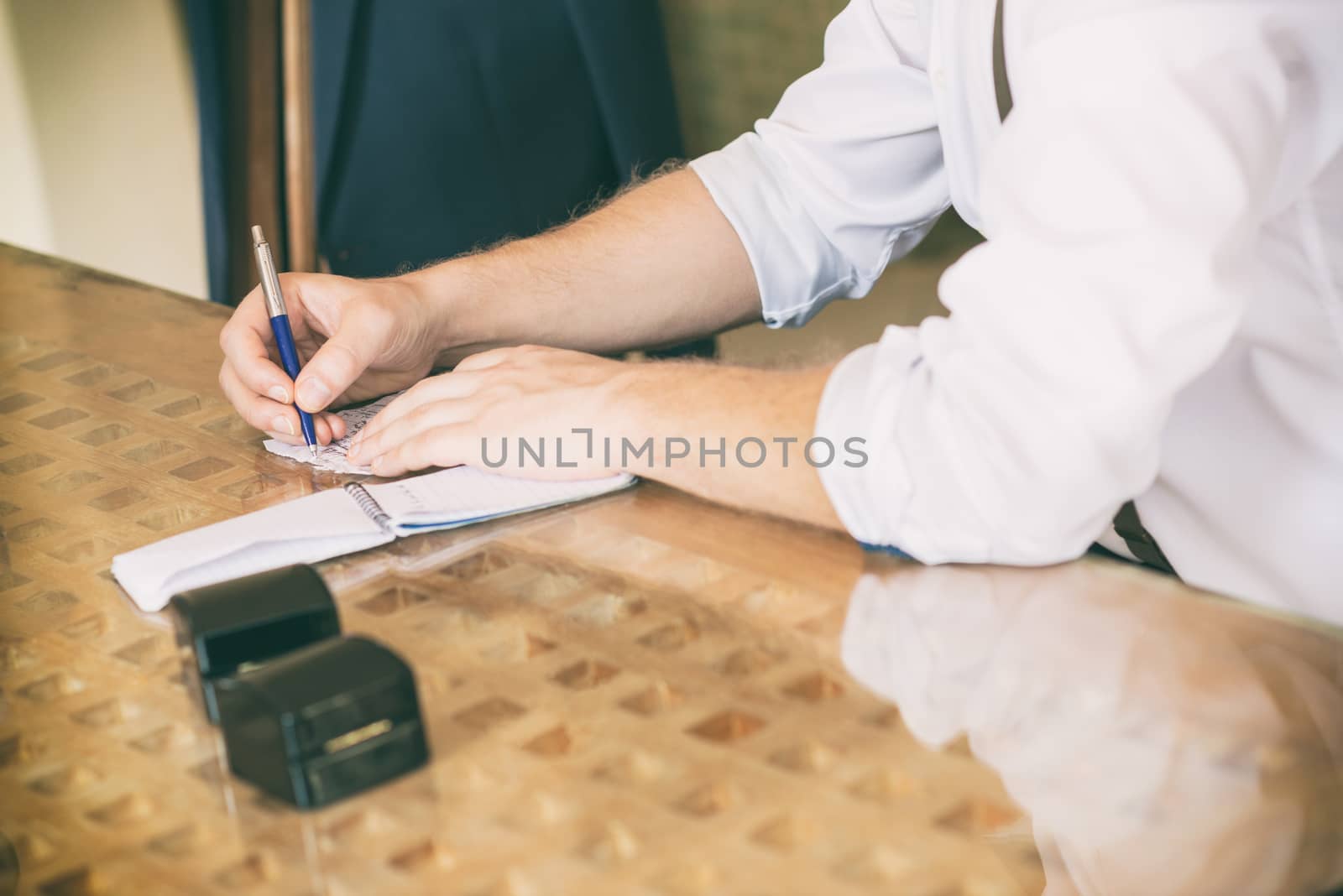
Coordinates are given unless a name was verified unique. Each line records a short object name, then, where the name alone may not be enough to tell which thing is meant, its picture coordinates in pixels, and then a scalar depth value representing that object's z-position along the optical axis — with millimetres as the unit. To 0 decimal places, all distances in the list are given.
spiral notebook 1503
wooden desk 1306
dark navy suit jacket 2321
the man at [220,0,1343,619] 1433
